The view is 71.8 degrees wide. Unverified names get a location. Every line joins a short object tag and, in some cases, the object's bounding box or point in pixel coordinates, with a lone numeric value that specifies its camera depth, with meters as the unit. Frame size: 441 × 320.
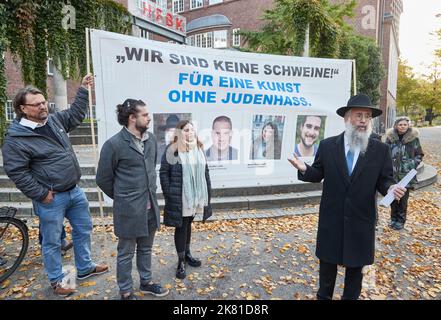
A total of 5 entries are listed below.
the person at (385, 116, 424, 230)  5.11
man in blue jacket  2.94
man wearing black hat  2.63
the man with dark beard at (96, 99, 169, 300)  2.91
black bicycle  3.70
